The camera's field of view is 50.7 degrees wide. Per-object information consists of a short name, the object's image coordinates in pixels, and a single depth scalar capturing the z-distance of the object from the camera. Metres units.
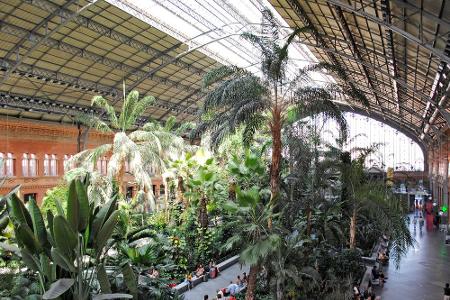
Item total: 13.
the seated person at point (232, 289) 13.93
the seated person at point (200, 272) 16.22
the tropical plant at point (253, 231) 10.63
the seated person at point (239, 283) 15.03
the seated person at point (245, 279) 15.40
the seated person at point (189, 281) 15.17
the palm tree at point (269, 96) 12.64
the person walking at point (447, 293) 14.36
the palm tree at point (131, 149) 16.03
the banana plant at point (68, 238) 7.24
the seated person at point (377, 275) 17.00
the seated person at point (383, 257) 20.10
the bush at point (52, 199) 16.68
